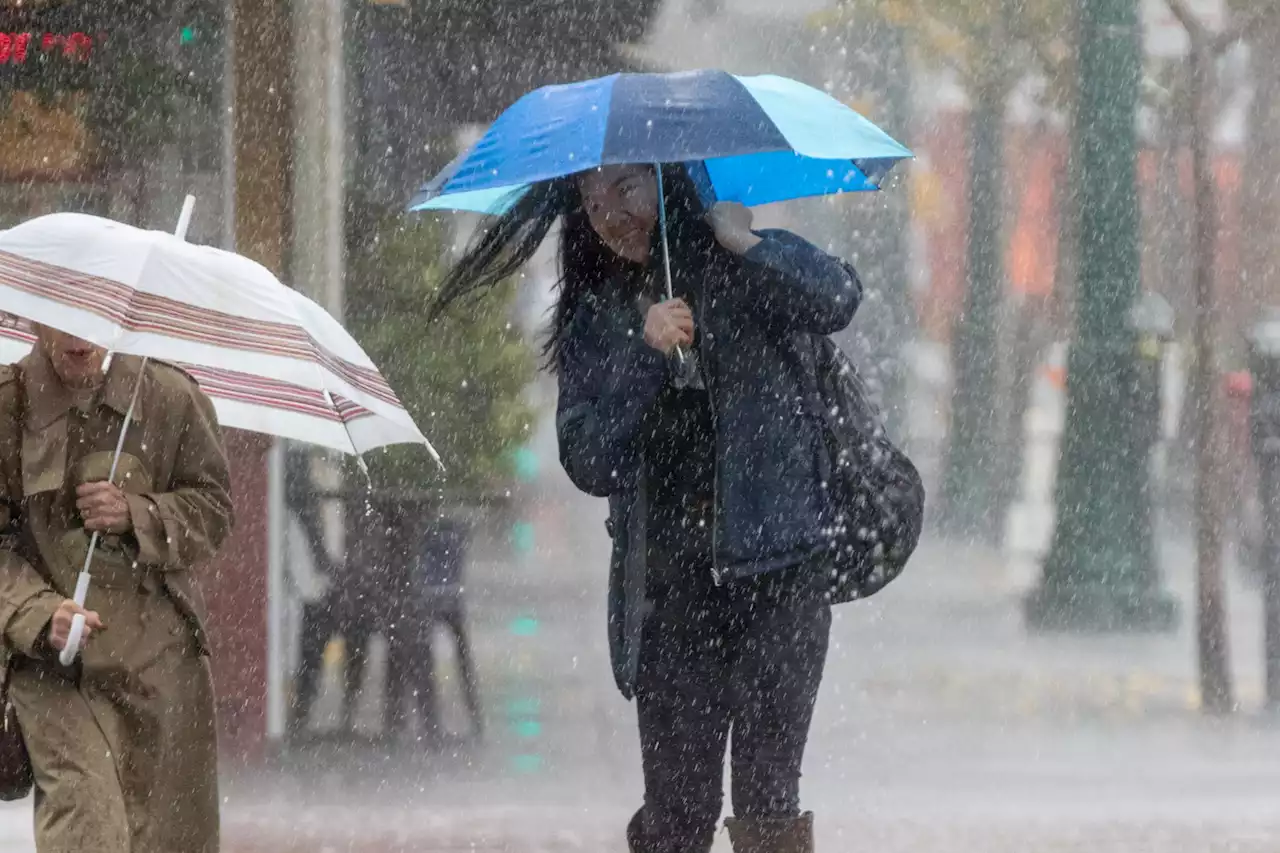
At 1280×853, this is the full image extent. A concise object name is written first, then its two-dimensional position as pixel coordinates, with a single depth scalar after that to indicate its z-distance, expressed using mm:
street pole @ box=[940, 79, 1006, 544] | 37187
